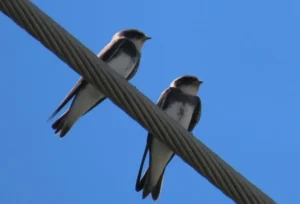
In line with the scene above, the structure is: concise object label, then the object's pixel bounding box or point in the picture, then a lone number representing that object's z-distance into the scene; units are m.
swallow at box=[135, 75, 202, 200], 8.66
